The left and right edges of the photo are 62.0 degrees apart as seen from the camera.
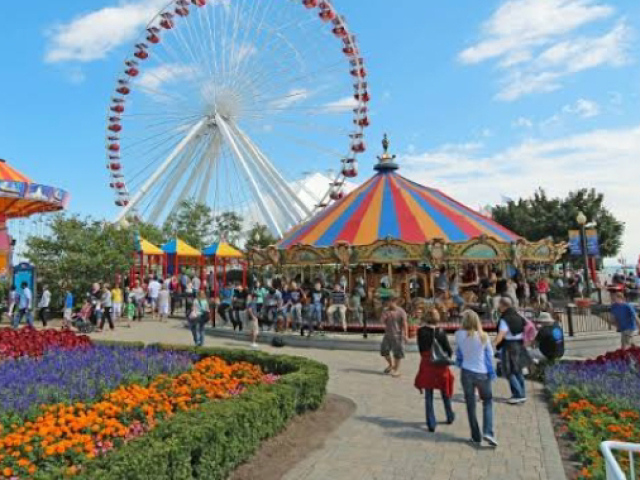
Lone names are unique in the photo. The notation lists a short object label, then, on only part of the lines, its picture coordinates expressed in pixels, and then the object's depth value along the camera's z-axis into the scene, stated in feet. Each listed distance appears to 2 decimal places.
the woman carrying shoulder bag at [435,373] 19.06
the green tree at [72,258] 62.34
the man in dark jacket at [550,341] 27.78
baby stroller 49.86
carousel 49.37
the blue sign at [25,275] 60.29
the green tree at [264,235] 164.45
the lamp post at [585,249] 57.52
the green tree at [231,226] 168.57
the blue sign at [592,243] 74.79
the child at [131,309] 59.40
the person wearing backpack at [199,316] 36.45
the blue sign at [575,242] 80.43
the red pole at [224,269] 85.57
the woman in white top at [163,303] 60.18
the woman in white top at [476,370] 17.49
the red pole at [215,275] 75.33
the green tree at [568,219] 123.54
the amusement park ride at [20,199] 53.52
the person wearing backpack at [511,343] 22.20
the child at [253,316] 39.37
